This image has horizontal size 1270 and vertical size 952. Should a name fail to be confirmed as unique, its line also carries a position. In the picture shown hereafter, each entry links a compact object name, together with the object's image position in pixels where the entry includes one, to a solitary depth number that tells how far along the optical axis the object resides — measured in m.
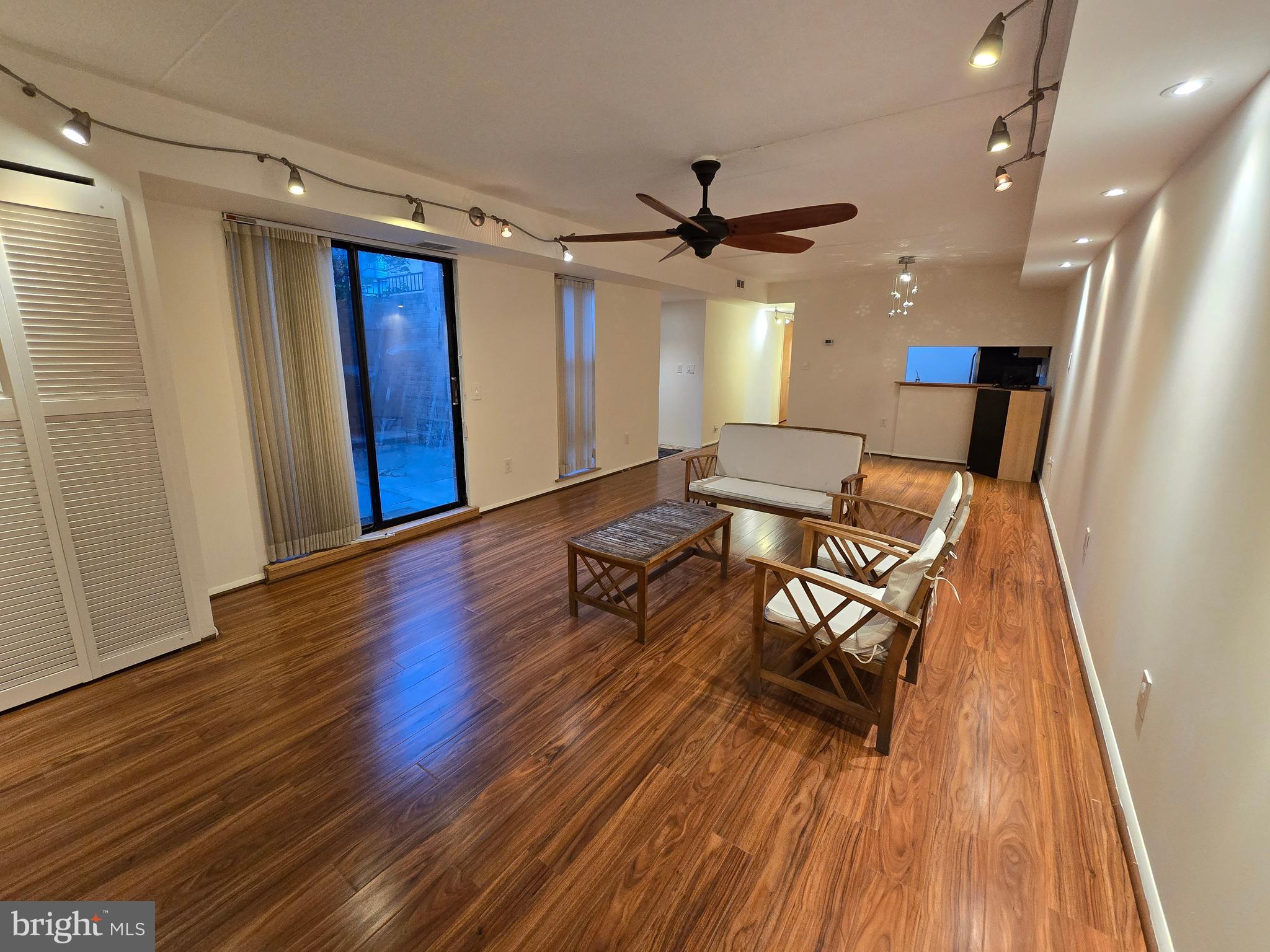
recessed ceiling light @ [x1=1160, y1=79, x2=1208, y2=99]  1.52
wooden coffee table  2.71
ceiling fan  2.42
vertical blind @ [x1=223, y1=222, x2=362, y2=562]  3.18
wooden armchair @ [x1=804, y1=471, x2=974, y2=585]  2.18
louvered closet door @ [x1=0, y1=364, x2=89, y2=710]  2.05
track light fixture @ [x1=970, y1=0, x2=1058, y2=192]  1.47
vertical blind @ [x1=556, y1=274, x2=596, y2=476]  5.43
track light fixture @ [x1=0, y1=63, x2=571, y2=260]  2.02
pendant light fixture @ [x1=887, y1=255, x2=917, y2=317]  7.17
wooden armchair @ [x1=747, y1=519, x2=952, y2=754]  1.88
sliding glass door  3.87
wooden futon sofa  3.80
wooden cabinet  6.00
